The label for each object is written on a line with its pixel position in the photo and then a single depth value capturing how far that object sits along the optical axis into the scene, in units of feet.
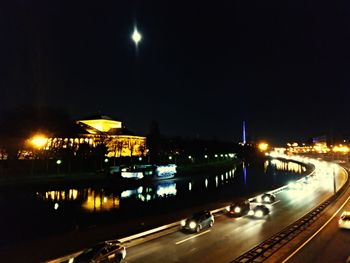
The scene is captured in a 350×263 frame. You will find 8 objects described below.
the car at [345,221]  91.64
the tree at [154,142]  451.61
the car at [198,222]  90.94
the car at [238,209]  111.46
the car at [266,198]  146.72
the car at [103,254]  63.41
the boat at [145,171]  287.48
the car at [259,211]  112.27
